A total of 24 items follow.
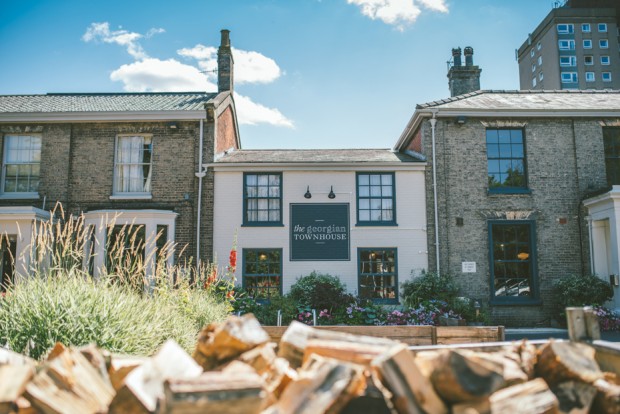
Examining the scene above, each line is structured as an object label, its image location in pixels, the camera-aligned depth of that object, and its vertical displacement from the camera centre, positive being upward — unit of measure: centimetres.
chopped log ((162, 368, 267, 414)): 178 -54
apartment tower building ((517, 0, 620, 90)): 6197 +2962
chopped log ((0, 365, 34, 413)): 210 -58
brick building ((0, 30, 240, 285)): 1421 +320
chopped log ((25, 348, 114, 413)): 208 -60
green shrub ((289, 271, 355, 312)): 1245 -90
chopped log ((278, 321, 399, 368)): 259 -46
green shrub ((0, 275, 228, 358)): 378 -51
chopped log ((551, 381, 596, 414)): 233 -72
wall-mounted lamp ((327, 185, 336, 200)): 1414 +206
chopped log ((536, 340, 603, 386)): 243 -58
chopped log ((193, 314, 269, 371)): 254 -46
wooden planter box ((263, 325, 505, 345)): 589 -97
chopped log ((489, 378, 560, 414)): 215 -68
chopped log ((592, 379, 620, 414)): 226 -71
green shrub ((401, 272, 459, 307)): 1290 -85
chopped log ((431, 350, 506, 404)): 211 -56
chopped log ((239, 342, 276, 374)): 246 -54
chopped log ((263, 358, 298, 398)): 234 -61
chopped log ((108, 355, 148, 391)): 250 -60
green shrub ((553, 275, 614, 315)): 1280 -91
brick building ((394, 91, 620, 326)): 1366 +203
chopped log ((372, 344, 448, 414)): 213 -59
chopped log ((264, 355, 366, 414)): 200 -59
